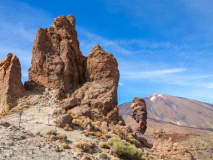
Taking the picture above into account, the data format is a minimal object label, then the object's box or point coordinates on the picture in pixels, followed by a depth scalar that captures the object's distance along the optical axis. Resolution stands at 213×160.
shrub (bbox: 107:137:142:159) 10.80
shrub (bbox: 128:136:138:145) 15.80
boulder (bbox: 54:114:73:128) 13.09
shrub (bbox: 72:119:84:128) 14.13
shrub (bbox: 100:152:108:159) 10.05
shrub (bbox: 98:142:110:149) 11.57
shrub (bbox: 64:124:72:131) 12.79
